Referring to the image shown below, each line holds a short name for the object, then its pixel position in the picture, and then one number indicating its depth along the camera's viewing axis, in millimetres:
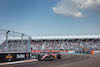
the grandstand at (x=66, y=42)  42688
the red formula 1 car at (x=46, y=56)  15242
